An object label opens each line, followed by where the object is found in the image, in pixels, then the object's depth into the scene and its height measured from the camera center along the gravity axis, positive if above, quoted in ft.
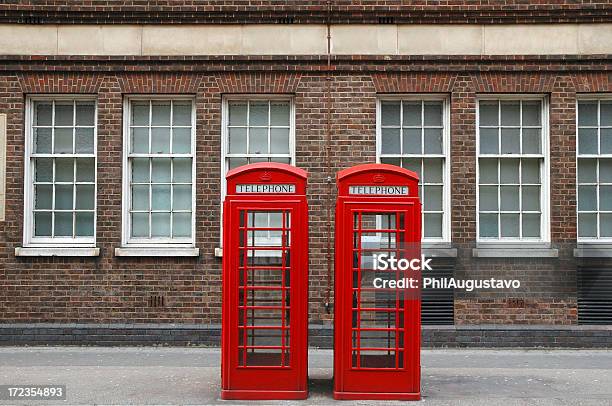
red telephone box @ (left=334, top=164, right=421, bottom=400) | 29.86 -1.77
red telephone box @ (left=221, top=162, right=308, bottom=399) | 29.91 -1.54
